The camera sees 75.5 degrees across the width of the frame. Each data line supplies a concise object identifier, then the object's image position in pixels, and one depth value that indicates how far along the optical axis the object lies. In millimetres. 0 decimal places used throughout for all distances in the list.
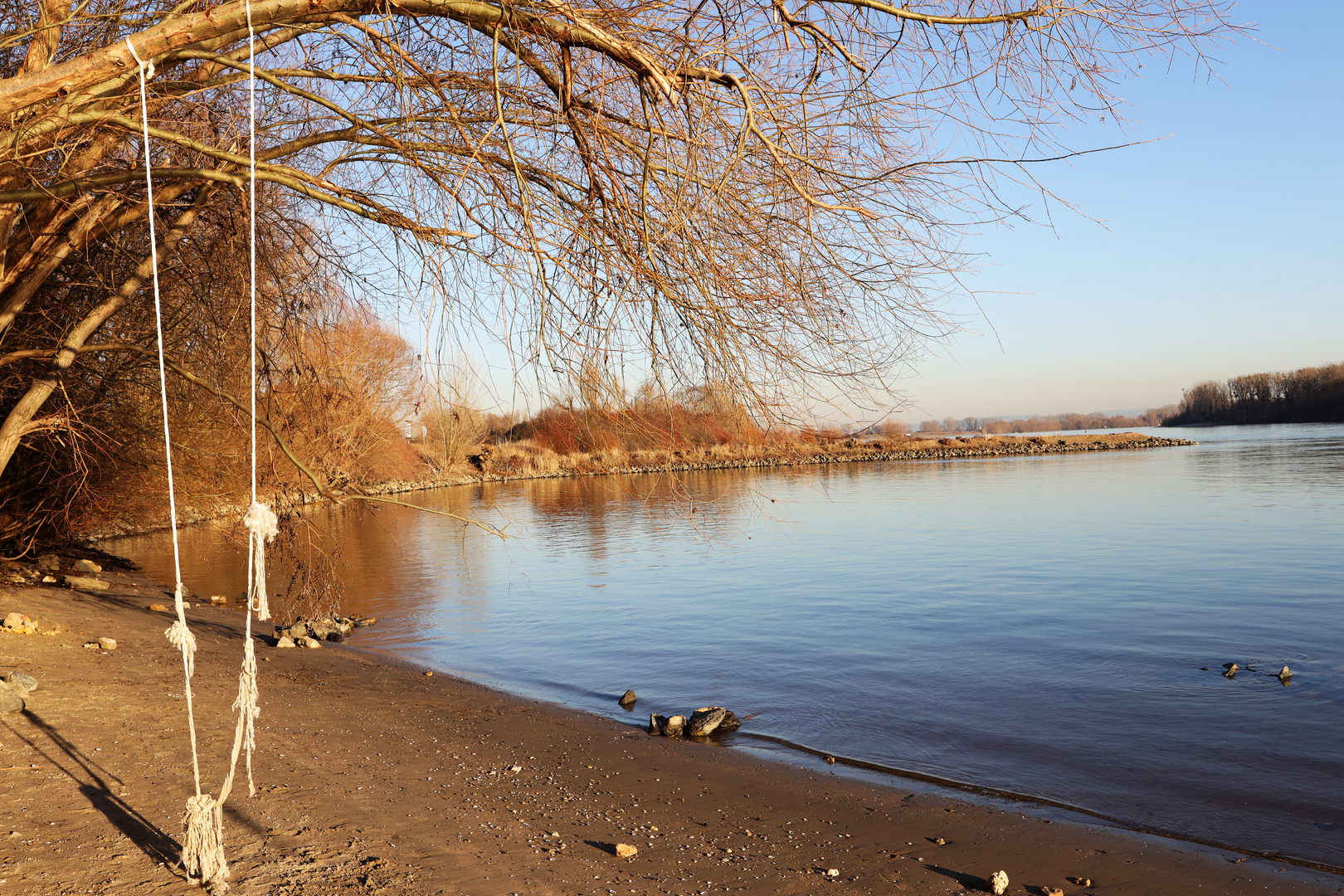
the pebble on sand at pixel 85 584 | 12930
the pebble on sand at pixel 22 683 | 5867
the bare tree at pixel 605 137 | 3656
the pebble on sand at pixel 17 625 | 8078
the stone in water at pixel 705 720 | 7480
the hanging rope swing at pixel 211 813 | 3291
